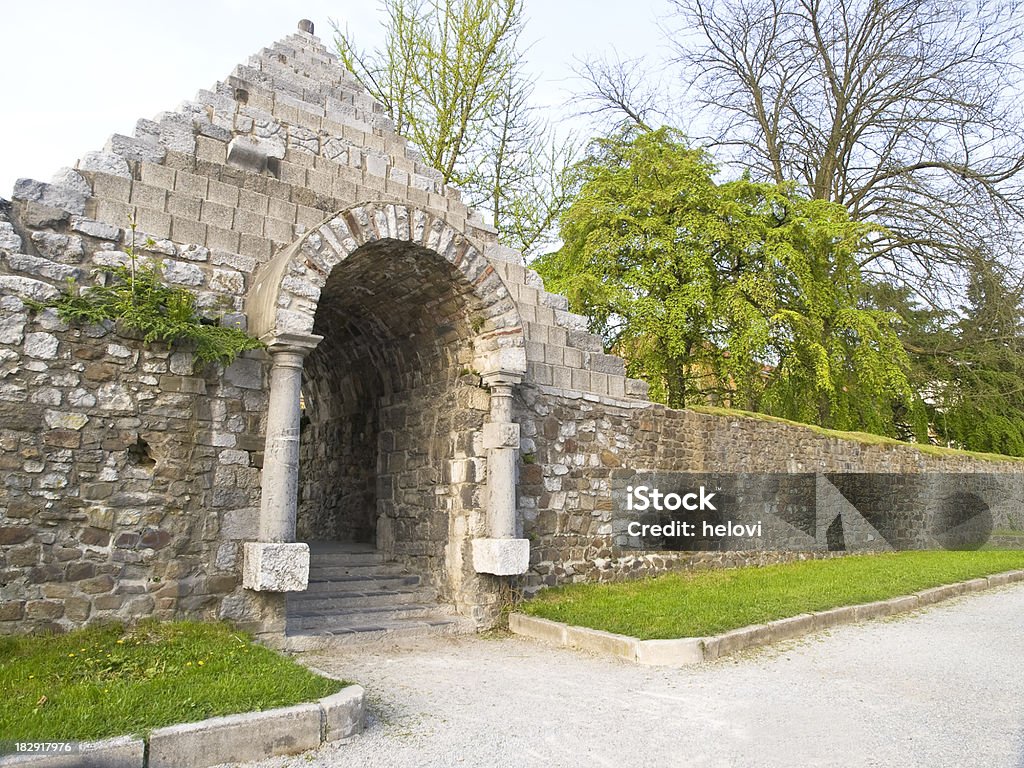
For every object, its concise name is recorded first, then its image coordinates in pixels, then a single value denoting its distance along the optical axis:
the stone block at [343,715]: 4.10
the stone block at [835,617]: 7.45
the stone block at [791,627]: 6.82
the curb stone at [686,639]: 6.00
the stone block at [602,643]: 6.15
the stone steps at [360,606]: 6.59
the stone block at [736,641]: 6.13
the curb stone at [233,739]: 3.38
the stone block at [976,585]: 10.27
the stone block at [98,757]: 3.20
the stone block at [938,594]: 9.05
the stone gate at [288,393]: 5.42
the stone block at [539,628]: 6.83
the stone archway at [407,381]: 6.14
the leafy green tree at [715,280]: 14.07
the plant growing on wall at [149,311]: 5.54
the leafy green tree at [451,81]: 15.64
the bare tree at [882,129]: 17.83
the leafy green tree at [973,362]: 19.02
